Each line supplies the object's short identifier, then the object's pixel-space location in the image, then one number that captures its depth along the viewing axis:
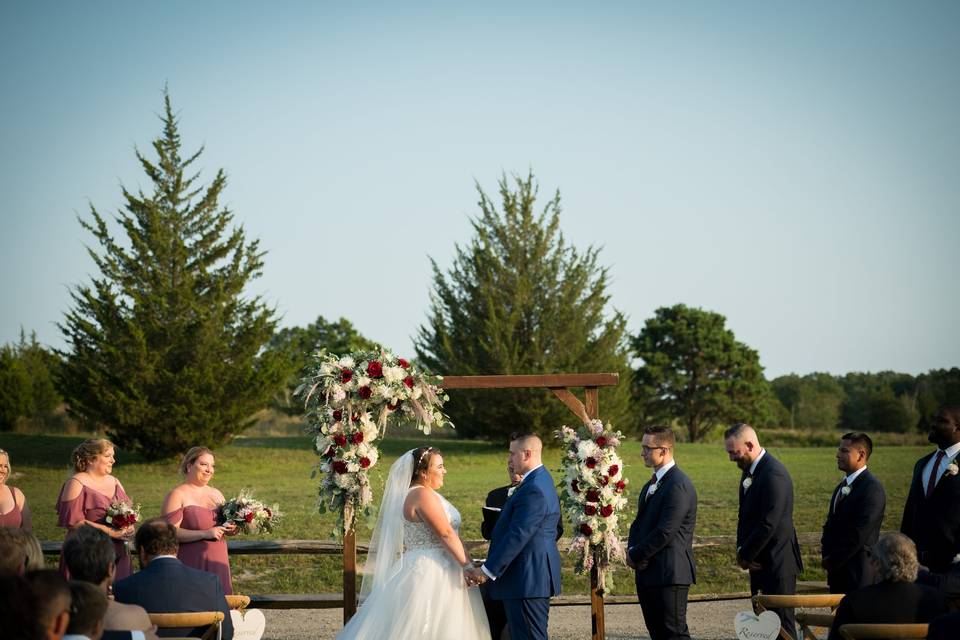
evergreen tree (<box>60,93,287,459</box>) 28.95
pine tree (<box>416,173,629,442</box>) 32.97
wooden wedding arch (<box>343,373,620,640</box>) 9.51
